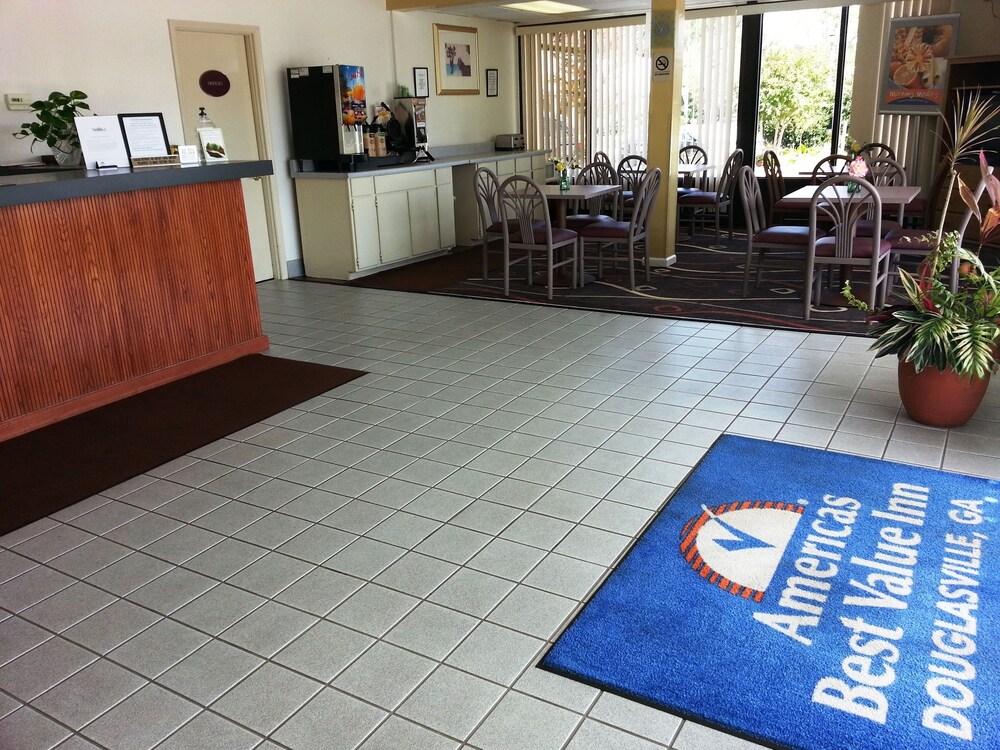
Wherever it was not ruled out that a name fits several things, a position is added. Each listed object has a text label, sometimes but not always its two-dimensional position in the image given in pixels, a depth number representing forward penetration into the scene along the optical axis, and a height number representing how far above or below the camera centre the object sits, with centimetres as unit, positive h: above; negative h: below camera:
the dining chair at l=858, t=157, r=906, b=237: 604 -49
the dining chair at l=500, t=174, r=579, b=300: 618 -76
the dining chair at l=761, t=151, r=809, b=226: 729 -48
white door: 627 +36
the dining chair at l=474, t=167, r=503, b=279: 678 -60
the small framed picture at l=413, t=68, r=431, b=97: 842 +55
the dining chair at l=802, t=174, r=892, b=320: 508 -77
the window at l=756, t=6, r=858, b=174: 864 +37
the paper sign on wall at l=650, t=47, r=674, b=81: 689 +52
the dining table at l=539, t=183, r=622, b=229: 645 -48
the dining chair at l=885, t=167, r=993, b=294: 559 -86
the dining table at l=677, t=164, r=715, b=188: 826 -42
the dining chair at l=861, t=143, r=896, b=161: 725 -31
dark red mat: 333 -129
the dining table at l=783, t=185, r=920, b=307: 552 -52
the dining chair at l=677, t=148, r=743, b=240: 822 -69
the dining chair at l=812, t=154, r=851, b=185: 720 -42
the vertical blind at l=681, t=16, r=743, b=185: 894 +45
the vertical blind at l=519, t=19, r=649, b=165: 960 +48
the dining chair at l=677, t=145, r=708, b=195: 926 -37
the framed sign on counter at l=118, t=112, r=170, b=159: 450 +8
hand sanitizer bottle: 506 +15
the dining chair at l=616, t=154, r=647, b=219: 832 -54
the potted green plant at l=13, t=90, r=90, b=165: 488 +15
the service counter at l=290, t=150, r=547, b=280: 719 -68
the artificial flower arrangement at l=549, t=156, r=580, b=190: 675 -34
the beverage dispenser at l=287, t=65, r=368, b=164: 690 +25
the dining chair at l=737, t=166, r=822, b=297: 569 -75
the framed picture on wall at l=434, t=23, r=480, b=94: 874 +81
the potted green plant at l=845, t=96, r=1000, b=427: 346 -91
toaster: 949 -9
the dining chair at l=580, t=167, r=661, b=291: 636 -75
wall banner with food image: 783 +51
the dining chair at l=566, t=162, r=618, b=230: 792 -50
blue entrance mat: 195 -134
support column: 684 +9
